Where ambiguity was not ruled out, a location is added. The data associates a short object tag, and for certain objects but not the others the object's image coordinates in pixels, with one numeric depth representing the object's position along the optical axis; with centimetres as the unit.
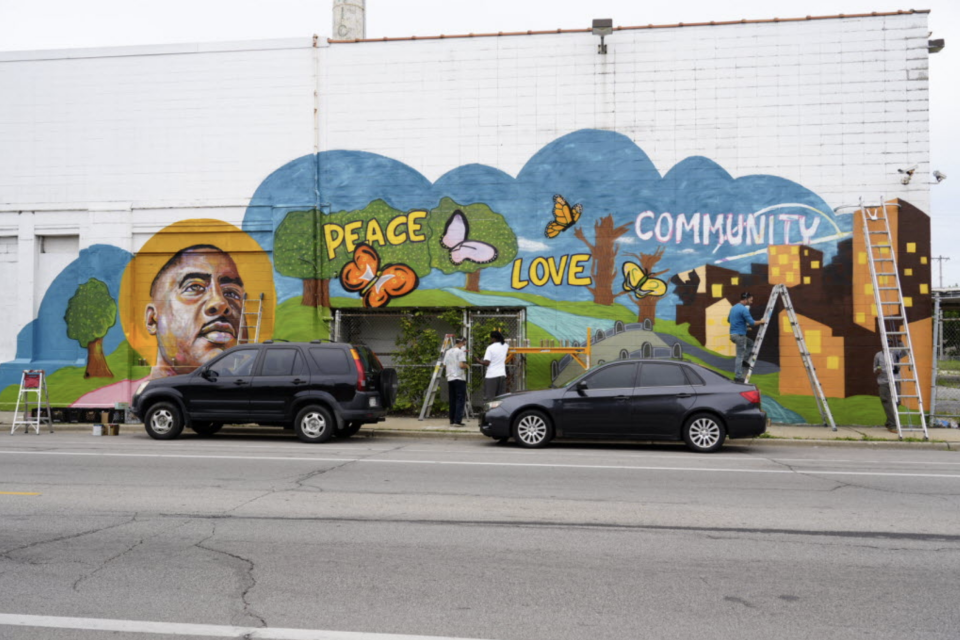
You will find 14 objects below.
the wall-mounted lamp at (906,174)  1518
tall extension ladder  1401
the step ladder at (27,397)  1534
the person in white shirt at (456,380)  1481
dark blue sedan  1205
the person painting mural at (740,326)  1484
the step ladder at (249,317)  1706
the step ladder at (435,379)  1565
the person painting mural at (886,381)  1427
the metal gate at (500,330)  1641
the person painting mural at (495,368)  1476
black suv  1312
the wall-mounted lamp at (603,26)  1596
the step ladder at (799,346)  1470
